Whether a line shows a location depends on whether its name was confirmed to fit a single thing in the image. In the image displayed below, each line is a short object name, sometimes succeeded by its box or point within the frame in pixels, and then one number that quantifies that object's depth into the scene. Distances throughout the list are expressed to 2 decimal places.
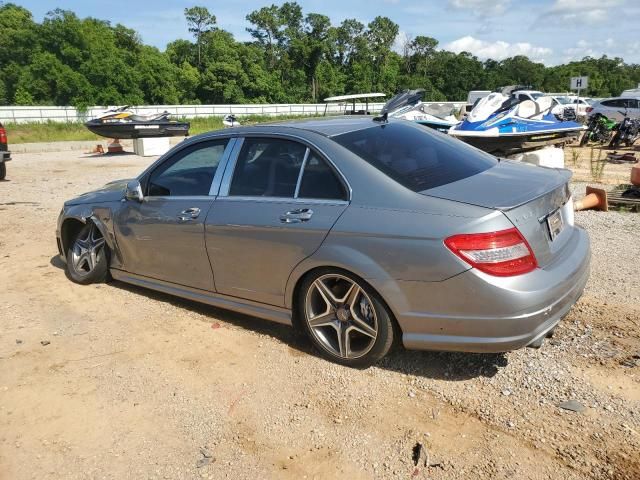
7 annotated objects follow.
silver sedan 3.02
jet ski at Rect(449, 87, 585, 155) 12.61
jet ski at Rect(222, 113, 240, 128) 22.26
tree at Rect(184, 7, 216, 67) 72.50
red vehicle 12.72
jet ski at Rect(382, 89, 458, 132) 15.25
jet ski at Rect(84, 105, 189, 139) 19.58
